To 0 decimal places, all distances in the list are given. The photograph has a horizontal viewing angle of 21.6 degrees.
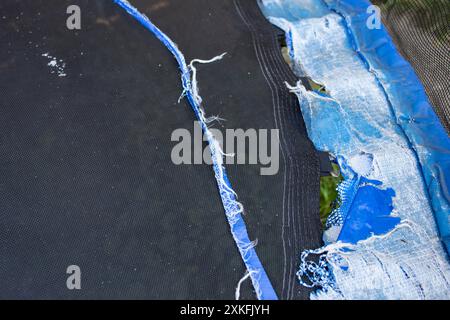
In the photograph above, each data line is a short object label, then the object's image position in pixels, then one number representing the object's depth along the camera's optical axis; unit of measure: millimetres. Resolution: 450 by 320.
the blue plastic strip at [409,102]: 960
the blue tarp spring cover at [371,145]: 918
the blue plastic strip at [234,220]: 915
